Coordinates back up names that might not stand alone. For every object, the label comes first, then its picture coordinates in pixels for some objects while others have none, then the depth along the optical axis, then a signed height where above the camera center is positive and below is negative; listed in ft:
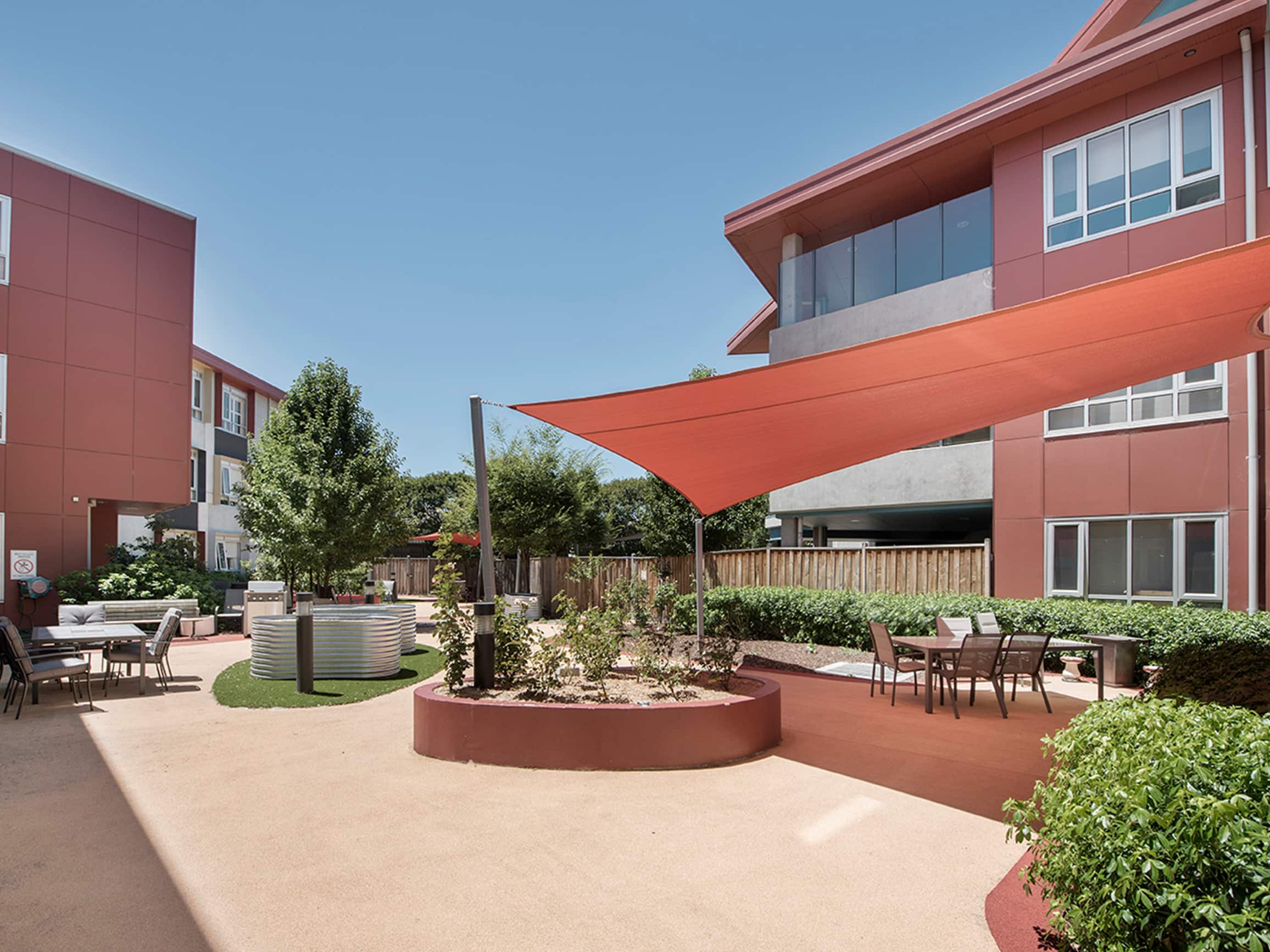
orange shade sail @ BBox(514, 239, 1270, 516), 13.34 +2.94
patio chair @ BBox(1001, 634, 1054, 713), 23.38 -4.70
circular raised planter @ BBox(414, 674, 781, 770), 16.96 -5.27
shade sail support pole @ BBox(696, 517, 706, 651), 31.89 -3.10
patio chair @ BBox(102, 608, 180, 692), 28.25 -5.81
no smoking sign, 45.21 -3.83
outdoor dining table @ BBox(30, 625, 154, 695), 27.96 -5.17
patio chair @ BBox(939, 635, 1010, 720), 22.99 -4.73
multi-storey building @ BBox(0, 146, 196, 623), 46.01 +9.42
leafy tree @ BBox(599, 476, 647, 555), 137.97 -0.28
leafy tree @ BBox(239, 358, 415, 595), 48.67 +1.19
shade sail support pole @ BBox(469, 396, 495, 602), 21.06 +0.07
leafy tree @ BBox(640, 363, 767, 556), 63.82 -1.52
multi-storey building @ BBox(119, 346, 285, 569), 83.30 +5.76
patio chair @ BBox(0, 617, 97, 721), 23.72 -5.50
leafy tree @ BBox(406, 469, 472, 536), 159.02 +1.96
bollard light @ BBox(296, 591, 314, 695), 26.17 -5.14
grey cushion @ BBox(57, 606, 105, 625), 35.76 -5.47
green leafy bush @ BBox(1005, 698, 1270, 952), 5.72 -2.76
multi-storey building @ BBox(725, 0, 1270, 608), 32.45 +13.04
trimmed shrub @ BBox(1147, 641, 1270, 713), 13.34 -3.34
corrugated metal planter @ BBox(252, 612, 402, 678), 29.40 -5.78
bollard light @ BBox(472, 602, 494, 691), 19.42 -3.74
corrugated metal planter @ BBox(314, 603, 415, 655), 35.32 -5.27
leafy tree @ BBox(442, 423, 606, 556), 67.62 +1.13
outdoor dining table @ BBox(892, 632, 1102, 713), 23.45 -4.56
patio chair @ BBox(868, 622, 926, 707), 24.61 -4.95
